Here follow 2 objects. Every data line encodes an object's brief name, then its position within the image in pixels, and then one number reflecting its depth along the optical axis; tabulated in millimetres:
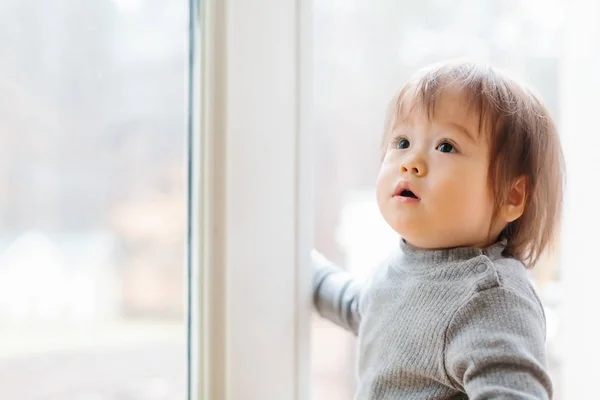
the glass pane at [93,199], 650
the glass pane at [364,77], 1001
